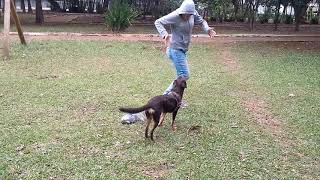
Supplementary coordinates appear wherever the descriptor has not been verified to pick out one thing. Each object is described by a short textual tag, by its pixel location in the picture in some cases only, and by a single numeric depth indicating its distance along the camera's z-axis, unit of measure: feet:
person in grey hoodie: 11.94
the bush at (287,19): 52.77
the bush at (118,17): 37.57
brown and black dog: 10.37
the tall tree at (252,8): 43.01
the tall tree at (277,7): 45.02
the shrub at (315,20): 54.38
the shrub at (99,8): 61.65
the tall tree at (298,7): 40.97
